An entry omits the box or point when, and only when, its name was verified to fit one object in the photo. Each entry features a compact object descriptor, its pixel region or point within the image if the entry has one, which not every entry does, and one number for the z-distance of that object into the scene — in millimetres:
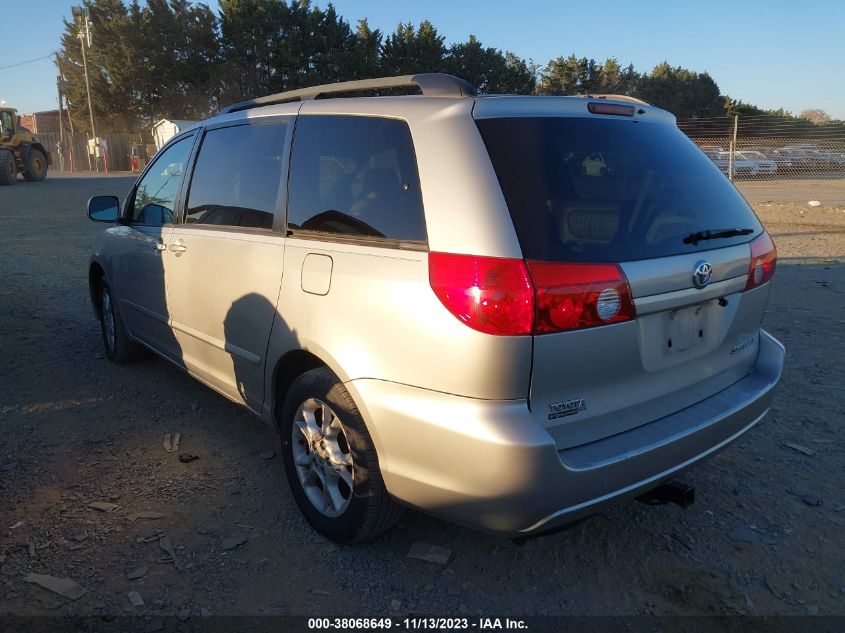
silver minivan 2092
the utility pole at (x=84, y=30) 41991
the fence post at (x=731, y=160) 18359
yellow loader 25375
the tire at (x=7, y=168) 24844
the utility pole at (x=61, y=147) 48094
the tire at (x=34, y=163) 27236
